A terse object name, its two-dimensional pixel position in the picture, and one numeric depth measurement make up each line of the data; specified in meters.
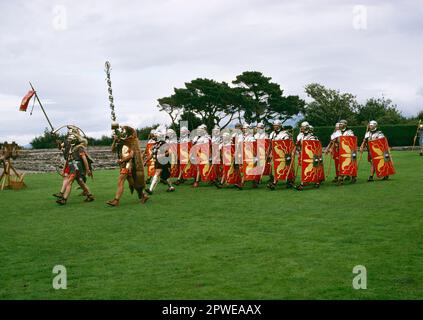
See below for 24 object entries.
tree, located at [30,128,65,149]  50.56
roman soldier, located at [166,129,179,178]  18.69
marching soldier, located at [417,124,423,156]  29.38
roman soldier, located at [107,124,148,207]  13.79
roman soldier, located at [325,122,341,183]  17.58
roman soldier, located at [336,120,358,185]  16.81
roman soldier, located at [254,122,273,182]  16.94
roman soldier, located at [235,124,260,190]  16.86
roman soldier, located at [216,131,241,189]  17.50
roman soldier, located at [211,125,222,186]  18.25
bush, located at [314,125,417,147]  44.31
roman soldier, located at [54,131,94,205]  14.60
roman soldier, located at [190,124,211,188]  18.52
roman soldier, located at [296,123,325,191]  15.88
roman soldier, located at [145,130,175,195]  16.52
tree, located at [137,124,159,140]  54.32
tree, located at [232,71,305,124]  58.88
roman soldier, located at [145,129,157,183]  20.69
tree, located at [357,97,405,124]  64.56
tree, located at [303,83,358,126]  66.94
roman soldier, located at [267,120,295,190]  16.30
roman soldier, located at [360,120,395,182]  17.53
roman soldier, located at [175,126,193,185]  19.59
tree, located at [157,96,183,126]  59.53
